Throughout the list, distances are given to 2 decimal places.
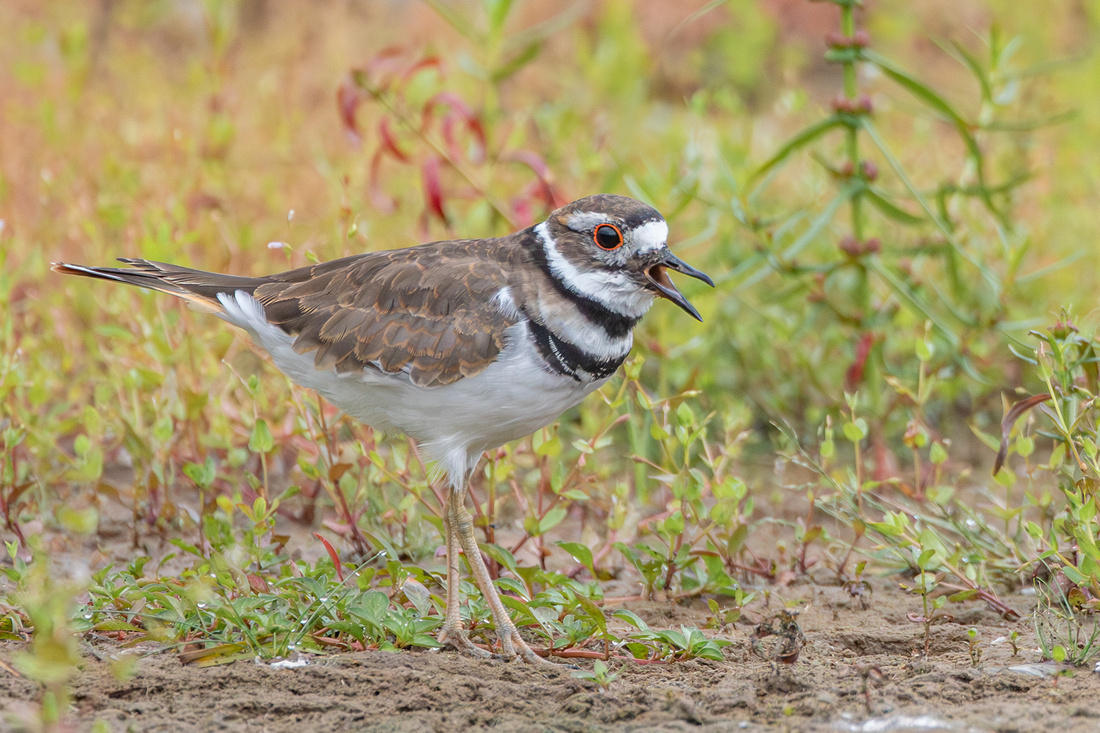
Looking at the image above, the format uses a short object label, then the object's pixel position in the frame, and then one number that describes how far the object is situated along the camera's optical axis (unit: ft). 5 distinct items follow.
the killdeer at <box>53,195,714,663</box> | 22.56
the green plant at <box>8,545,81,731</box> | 14.60
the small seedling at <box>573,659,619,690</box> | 19.56
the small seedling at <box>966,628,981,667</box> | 20.85
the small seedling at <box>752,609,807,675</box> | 20.85
